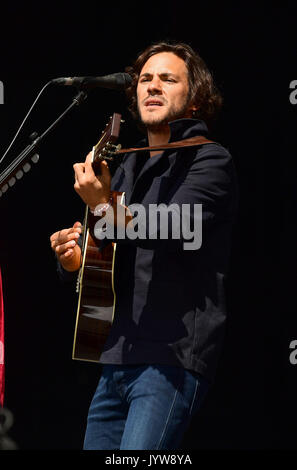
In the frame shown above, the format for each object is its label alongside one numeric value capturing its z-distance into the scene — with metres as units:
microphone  4.27
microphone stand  4.10
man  3.82
